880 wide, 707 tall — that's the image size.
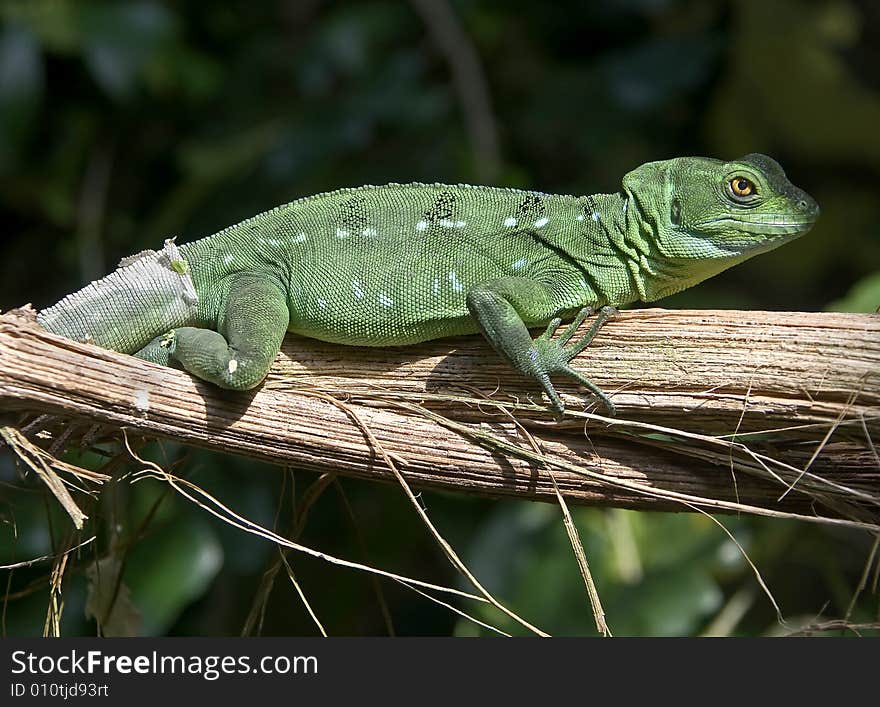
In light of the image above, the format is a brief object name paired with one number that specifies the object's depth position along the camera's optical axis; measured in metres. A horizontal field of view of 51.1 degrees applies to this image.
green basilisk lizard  2.38
